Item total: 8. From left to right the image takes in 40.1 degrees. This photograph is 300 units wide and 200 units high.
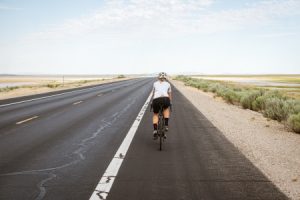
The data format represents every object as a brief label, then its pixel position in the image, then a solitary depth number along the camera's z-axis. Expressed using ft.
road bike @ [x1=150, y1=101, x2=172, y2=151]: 32.35
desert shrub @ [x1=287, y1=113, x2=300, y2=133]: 42.83
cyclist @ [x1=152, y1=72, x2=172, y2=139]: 33.42
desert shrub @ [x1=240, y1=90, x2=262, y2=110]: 76.95
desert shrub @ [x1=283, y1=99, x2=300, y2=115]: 53.16
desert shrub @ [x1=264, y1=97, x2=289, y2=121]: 54.03
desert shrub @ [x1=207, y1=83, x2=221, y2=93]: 137.33
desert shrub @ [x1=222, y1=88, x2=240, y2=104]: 89.99
